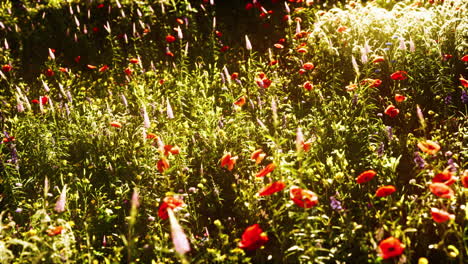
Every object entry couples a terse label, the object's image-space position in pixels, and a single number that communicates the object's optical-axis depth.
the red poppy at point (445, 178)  1.89
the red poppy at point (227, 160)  2.47
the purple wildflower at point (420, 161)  2.42
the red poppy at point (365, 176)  2.11
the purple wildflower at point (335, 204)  2.24
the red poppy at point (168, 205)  1.98
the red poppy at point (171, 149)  2.36
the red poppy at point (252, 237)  1.85
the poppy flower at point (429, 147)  2.03
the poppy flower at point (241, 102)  3.13
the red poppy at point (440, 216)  1.78
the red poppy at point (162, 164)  2.31
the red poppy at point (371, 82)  3.00
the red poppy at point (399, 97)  2.94
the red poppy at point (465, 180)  1.86
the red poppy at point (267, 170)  2.15
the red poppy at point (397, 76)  3.08
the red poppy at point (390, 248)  1.65
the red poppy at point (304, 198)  1.84
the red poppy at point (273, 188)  1.99
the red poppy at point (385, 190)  1.98
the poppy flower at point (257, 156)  2.30
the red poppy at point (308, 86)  3.23
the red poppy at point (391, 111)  2.79
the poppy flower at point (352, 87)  3.11
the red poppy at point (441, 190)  1.73
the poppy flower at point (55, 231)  1.99
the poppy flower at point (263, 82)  3.25
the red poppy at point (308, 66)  3.42
